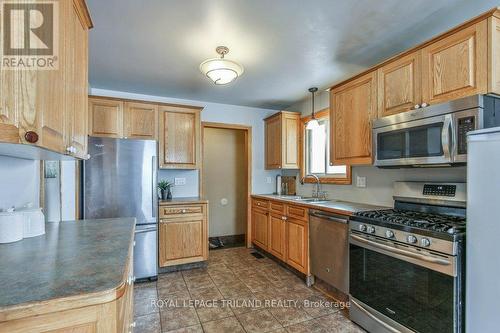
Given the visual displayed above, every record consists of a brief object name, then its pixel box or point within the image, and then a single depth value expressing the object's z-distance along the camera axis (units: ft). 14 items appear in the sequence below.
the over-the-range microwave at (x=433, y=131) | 5.18
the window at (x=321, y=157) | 10.77
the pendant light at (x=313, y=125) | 10.24
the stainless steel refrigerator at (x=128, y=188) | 9.05
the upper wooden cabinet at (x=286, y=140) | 12.84
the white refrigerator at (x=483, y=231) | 4.19
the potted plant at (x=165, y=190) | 11.41
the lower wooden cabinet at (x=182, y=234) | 10.16
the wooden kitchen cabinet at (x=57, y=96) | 2.66
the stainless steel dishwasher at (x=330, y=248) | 7.47
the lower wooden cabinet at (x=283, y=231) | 9.46
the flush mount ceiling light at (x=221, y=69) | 6.93
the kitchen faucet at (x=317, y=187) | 11.60
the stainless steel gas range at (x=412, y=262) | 4.79
